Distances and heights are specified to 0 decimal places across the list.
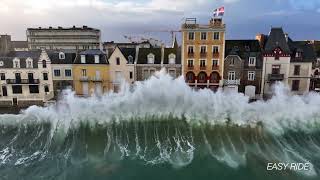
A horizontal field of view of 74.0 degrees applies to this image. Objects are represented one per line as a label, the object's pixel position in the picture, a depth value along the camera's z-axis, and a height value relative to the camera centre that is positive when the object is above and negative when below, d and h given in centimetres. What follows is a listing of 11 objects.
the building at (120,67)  3994 +109
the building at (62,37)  10716 +1861
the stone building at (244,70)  3941 +60
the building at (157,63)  3979 +192
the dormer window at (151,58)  3990 +277
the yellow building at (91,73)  4014 +5
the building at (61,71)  4018 +44
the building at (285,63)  3871 +187
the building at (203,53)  3834 +372
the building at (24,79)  3965 -109
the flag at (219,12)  3738 +1092
